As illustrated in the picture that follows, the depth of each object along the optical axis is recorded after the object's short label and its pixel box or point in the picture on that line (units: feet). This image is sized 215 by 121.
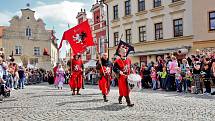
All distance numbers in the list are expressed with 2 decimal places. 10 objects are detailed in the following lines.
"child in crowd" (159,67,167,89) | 65.51
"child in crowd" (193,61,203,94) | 55.68
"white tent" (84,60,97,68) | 132.57
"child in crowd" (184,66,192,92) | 59.00
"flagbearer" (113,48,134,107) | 38.75
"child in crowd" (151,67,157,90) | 68.76
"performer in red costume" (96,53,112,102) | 44.67
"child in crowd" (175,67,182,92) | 60.70
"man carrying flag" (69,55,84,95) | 54.39
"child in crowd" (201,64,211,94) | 54.19
